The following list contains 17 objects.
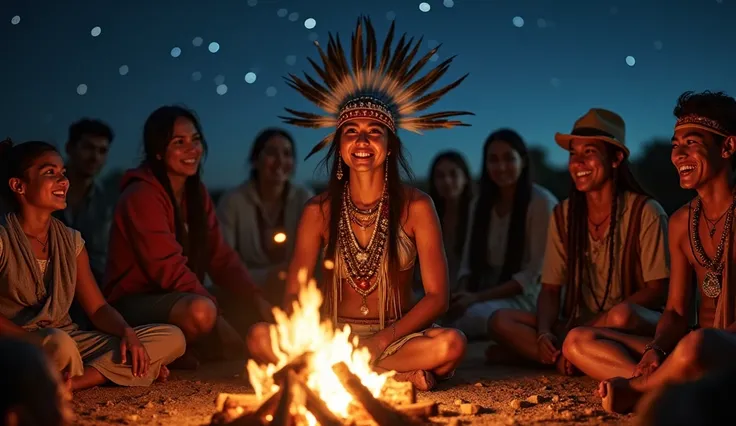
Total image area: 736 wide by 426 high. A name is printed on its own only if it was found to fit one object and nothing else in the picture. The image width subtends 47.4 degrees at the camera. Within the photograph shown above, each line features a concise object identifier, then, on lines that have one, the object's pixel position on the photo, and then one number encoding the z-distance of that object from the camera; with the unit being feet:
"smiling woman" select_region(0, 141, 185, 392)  15.72
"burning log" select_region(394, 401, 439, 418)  12.77
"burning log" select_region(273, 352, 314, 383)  11.94
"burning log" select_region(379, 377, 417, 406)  13.37
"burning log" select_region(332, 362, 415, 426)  11.82
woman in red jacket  18.71
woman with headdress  16.57
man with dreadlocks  17.44
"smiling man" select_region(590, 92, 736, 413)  14.38
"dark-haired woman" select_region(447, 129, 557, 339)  22.49
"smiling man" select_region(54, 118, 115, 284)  24.89
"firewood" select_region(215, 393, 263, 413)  12.63
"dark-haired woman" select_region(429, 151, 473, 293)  26.43
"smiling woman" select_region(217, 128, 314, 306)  25.93
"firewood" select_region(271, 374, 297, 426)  11.25
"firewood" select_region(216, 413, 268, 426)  11.60
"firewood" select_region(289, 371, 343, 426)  11.46
